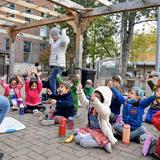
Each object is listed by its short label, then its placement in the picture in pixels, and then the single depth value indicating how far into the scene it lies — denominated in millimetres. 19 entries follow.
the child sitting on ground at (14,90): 4608
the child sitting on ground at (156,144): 2263
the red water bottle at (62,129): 2912
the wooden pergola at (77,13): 4529
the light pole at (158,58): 6887
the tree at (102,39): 14555
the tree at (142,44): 21431
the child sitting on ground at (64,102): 3508
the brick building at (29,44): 17809
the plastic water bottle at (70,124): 3246
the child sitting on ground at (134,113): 2818
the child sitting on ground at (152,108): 3666
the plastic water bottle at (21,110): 4023
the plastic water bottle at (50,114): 3605
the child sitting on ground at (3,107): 2129
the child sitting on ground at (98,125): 2523
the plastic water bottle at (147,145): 2441
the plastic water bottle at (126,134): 2727
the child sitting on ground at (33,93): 4310
